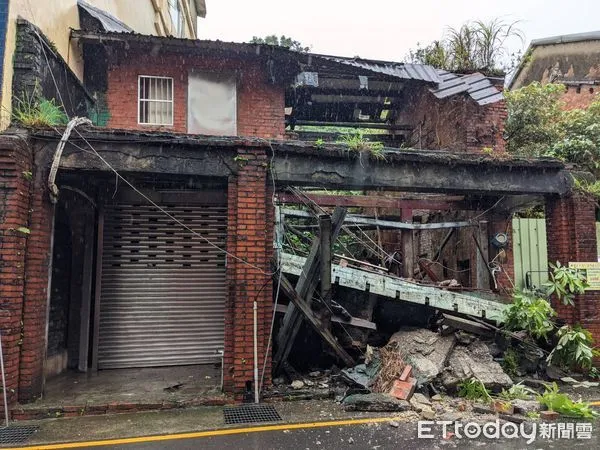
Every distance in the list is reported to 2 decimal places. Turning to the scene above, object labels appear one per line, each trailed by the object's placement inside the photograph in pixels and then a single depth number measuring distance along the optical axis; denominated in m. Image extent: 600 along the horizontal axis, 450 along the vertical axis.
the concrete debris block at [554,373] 7.83
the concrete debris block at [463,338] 8.04
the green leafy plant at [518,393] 6.91
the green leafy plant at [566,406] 6.07
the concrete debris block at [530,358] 8.05
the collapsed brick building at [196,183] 6.60
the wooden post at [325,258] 7.47
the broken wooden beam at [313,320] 7.36
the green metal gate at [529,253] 11.25
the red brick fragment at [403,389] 6.73
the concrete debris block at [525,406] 6.30
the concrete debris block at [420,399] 6.63
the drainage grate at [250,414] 5.97
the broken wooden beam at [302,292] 7.61
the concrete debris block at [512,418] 5.88
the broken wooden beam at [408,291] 8.45
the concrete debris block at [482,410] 6.32
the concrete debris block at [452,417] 6.01
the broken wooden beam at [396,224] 9.92
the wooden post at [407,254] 10.80
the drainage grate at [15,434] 5.24
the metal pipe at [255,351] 6.60
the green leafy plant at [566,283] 7.91
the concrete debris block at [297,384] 7.26
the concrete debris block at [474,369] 7.18
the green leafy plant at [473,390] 6.93
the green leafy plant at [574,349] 7.59
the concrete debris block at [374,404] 6.38
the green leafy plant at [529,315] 7.61
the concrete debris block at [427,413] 6.11
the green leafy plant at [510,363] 7.89
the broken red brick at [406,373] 7.09
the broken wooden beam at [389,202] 9.86
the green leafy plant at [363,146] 7.49
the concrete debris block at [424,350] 7.28
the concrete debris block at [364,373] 7.23
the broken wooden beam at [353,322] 8.27
